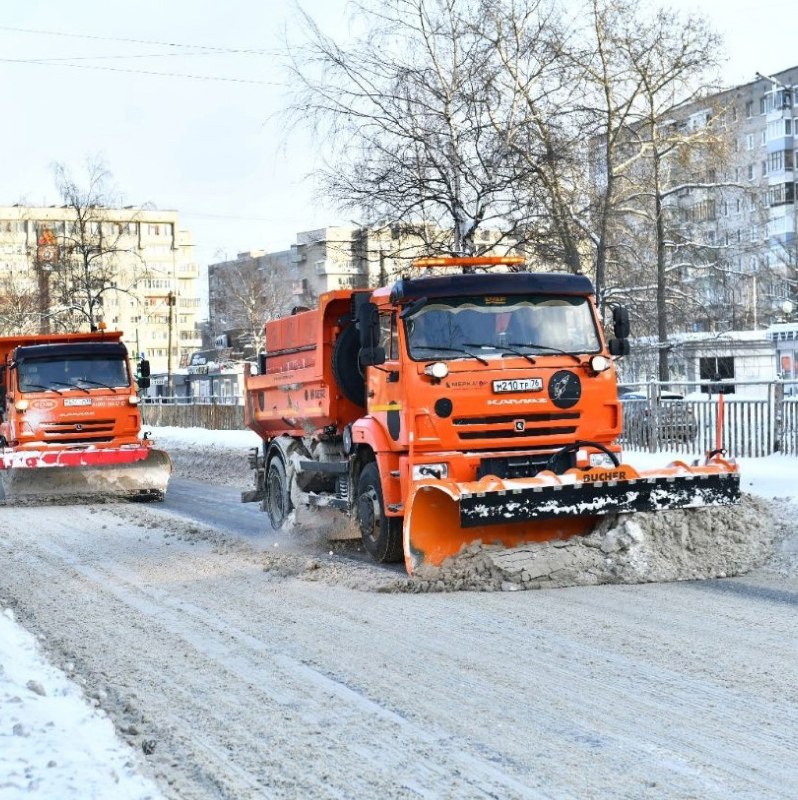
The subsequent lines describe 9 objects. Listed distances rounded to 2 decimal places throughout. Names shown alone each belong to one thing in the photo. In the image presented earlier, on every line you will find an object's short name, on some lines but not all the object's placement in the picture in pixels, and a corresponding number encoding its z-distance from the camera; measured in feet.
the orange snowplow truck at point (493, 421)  32.50
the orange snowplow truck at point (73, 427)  61.98
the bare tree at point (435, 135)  86.48
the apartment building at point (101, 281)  173.68
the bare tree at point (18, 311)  188.16
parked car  67.92
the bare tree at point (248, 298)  340.51
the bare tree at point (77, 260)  169.07
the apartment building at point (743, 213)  105.91
